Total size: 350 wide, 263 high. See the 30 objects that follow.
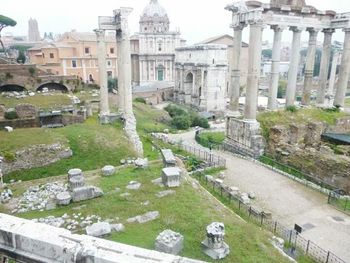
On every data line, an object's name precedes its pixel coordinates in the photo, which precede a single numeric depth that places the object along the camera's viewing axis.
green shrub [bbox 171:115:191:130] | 33.38
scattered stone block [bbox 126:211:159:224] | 9.45
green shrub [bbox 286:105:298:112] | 20.97
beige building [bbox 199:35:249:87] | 60.56
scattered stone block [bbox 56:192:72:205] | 10.41
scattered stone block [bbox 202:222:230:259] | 7.73
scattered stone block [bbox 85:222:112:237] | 8.22
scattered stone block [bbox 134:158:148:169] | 13.70
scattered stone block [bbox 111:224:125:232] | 8.83
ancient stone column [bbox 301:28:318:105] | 22.64
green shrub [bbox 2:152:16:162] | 14.46
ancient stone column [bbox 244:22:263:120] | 18.20
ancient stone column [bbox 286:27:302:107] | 21.83
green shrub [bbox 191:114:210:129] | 35.31
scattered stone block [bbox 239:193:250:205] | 12.93
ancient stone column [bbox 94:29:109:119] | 20.17
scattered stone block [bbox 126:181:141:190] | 11.60
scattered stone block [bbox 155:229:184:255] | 7.57
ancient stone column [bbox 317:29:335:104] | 23.31
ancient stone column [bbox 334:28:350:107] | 21.89
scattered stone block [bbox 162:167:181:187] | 11.58
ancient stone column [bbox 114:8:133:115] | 19.39
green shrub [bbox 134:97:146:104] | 44.99
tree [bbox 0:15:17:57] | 46.04
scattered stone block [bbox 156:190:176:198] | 11.01
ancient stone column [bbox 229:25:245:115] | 20.40
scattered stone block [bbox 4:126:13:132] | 17.69
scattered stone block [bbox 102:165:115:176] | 13.02
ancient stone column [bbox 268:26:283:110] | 21.15
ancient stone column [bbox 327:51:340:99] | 34.51
